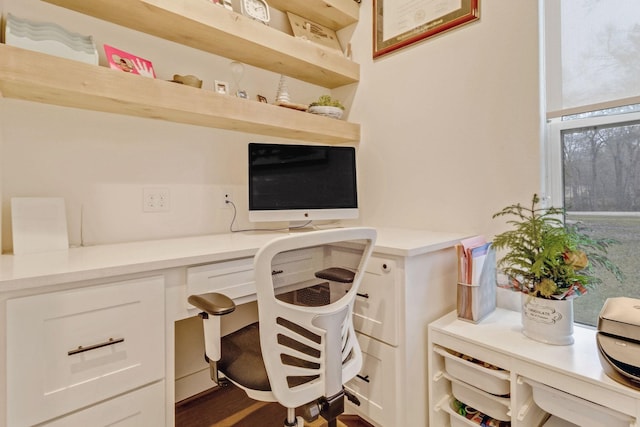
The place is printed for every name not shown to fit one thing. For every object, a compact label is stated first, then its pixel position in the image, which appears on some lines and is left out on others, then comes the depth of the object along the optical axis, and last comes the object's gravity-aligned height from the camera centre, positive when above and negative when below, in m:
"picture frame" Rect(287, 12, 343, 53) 2.07 +1.28
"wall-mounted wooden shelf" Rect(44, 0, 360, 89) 1.36 +0.93
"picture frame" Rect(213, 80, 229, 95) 1.67 +0.69
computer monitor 1.70 +0.19
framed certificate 1.69 +1.14
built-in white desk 0.82 -0.33
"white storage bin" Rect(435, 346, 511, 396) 1.15 -0.62
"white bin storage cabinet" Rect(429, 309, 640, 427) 0.95 -0.57
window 1.28 +0.38
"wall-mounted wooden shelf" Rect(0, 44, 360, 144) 1.06 +0.50
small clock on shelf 1.72 +1.17
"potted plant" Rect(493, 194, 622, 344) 1.14 -0.21
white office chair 0.89 -0.38
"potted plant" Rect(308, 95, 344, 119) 2.00 +0.69
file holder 1.35 -0.36
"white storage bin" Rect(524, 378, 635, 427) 0.93 -0.62
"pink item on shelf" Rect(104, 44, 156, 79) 1.33 +0.68
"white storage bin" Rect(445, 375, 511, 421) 1.17 -0.74
